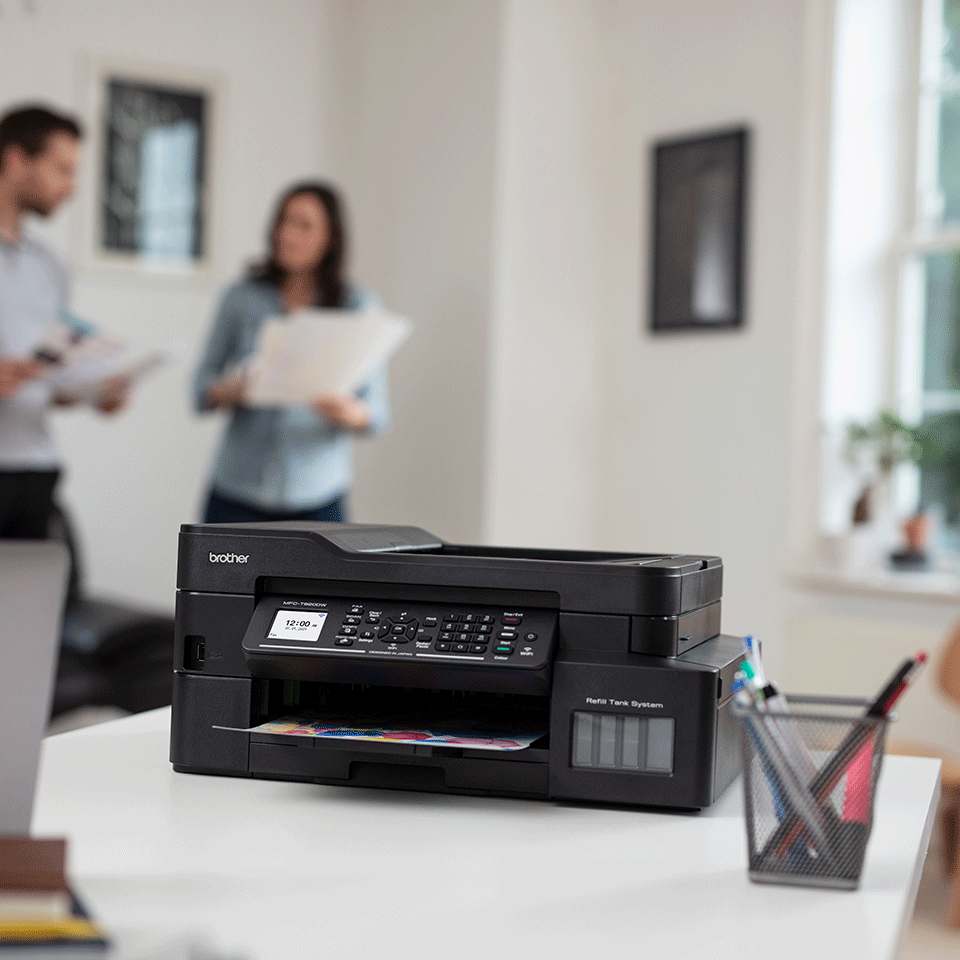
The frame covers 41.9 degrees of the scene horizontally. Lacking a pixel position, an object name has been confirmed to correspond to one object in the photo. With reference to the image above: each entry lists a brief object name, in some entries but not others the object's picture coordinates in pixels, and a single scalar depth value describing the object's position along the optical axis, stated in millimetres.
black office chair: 3193
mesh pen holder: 877
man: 2857
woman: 3076
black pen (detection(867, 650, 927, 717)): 904
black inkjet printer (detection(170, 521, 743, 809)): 1066
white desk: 769
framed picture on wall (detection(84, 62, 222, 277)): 3922
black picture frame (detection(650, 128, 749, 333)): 3613
